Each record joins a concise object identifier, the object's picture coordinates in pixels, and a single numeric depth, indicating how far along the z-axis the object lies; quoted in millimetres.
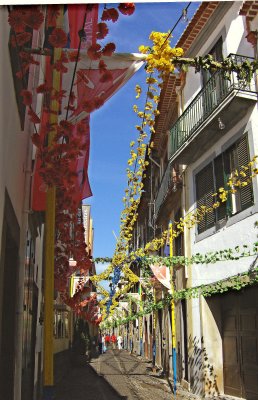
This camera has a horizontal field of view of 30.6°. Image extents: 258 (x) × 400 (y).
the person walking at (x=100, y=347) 37638
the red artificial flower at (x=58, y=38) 3623
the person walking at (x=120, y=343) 47588
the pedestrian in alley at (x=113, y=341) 51684
